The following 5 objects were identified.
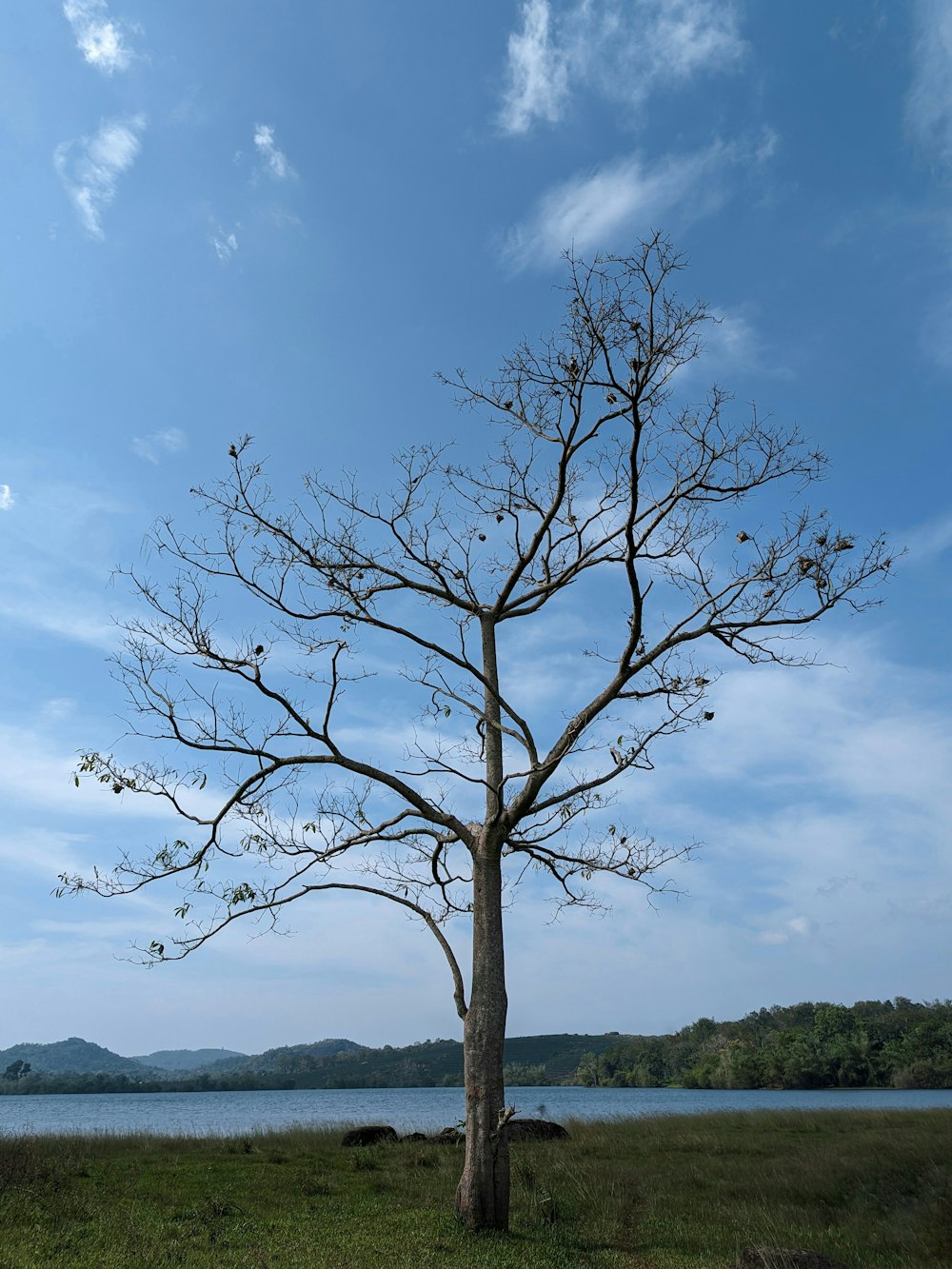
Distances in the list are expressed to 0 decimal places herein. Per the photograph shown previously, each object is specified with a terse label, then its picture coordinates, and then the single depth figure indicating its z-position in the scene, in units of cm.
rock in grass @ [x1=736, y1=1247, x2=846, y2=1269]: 702
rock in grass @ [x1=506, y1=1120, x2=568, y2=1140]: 2150
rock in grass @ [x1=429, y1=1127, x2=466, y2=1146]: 1974
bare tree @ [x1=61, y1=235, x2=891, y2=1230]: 984
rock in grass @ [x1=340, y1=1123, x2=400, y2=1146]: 2023
